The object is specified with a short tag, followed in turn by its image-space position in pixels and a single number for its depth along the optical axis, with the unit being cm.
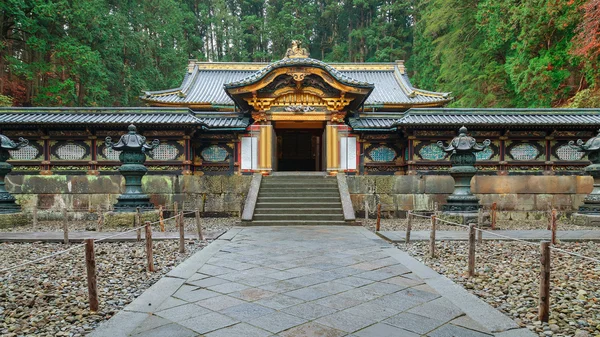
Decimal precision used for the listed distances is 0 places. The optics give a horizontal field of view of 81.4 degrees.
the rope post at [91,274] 363
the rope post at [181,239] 634
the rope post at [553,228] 689
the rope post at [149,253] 514
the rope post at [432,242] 603
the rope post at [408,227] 704
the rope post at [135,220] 970
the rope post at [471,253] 486
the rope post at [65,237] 723
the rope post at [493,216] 892
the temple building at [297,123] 1229
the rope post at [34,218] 913
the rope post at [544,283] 336
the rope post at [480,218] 836
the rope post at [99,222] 860
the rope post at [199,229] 738
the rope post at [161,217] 856
